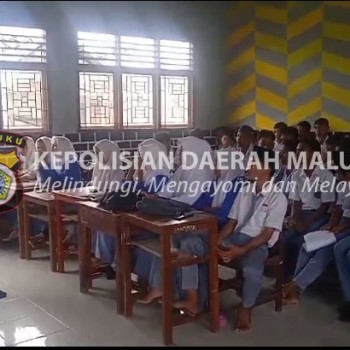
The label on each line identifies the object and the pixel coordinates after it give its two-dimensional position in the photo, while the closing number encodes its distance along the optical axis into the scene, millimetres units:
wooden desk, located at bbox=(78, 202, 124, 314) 2838
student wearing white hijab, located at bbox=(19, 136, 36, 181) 4610
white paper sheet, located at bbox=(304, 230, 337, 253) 2969
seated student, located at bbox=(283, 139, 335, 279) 3320
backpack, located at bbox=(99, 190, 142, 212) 2877
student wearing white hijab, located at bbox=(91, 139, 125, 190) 4176
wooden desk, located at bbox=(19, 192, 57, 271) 3793
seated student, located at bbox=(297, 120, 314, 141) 4777
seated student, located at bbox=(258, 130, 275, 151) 4501
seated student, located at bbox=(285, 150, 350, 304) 3008
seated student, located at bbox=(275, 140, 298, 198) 3637
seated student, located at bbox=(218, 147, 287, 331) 2707
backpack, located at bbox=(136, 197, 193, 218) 2625
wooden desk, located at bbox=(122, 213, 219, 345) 2461
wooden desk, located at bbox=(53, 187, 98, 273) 3691
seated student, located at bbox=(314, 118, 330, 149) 4902
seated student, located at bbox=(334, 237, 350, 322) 2826
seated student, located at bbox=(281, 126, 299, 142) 4383
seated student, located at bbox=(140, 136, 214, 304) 3516
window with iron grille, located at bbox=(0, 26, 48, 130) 4898
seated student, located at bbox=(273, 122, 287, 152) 4436
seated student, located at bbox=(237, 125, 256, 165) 4703
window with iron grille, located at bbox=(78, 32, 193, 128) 5426
